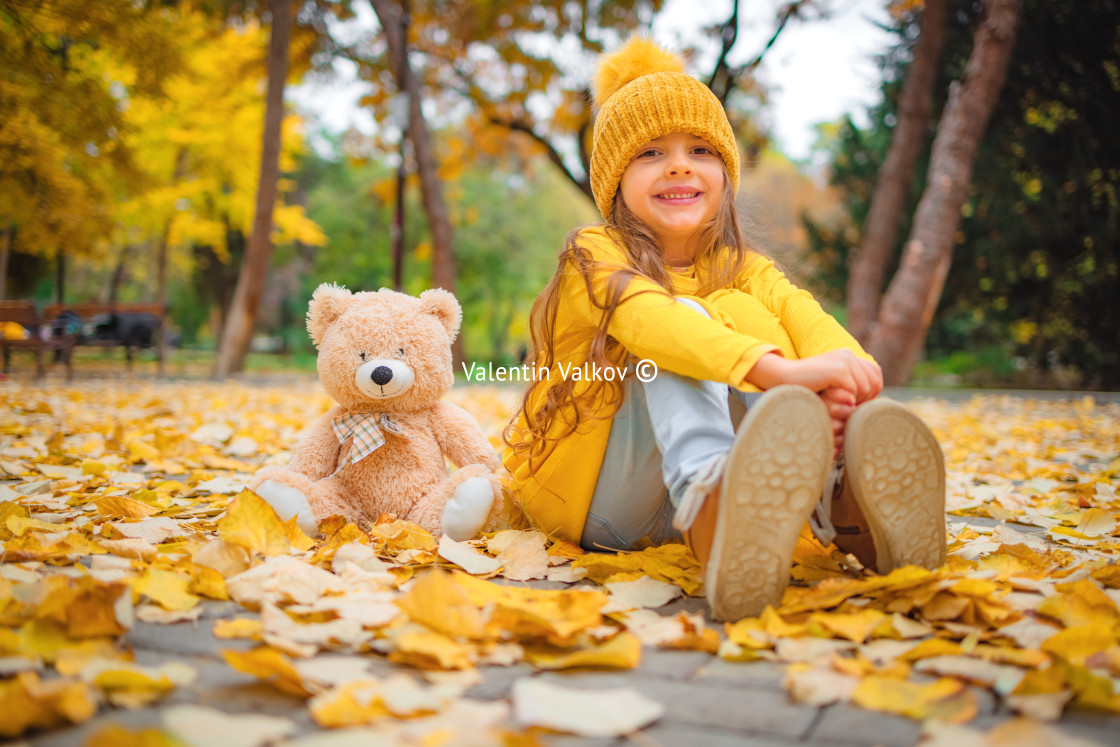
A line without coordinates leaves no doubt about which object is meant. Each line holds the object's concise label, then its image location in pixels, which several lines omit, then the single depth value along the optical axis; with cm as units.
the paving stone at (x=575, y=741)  97
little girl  136
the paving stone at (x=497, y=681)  110
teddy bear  201
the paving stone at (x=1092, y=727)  97
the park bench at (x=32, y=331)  881
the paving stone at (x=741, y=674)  117
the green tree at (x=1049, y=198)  1084
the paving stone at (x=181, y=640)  123
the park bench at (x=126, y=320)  1226
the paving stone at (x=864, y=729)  97
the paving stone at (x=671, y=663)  120
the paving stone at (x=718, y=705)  103
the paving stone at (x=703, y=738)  98
